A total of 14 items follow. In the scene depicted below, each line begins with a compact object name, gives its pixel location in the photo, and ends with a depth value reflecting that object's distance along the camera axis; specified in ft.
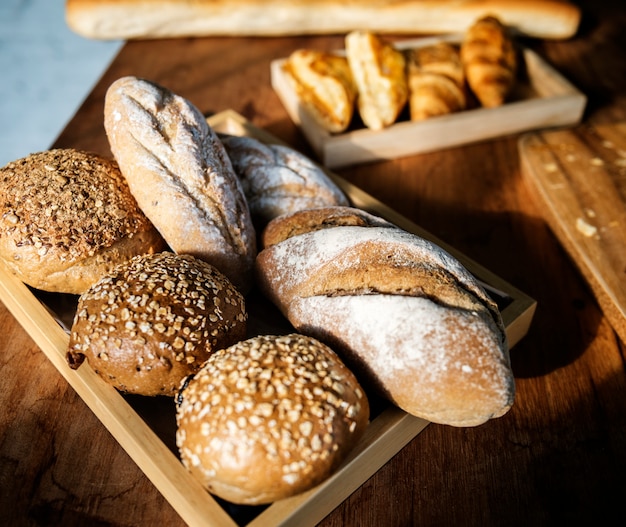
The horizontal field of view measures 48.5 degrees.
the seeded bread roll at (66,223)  1.52
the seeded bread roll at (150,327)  1.33
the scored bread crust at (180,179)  1.57
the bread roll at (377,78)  2.20
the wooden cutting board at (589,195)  1.78
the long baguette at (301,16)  2.76
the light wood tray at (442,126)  2.19
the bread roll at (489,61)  2.30
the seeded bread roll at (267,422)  1.18
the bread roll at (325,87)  2.19
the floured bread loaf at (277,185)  1.79
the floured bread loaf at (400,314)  1.27
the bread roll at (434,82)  2.25
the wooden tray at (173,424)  1.23
